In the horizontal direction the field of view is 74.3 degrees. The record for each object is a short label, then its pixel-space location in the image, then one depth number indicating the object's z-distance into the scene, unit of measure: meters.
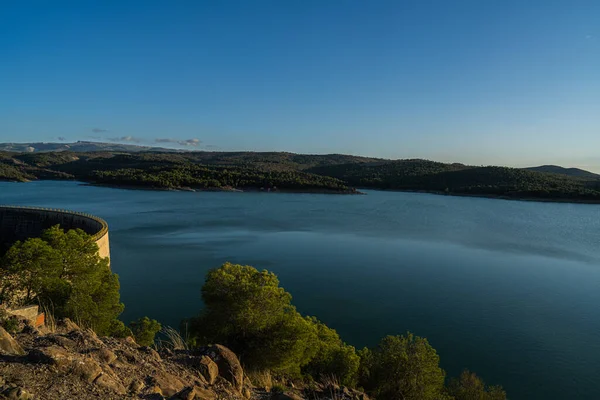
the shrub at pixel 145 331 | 15.70
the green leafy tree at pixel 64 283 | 15.62
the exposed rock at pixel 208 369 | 10.12
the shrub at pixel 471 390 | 14.72
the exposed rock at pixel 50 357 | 7.66
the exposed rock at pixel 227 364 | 10.55
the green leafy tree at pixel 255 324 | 14.41
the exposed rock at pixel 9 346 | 8.06
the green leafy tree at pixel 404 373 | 13.96
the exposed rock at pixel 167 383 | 8.45
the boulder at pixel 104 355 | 8.77
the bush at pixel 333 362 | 14.55
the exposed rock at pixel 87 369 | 7.64
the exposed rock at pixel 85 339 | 9.34
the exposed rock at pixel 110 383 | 7.66
